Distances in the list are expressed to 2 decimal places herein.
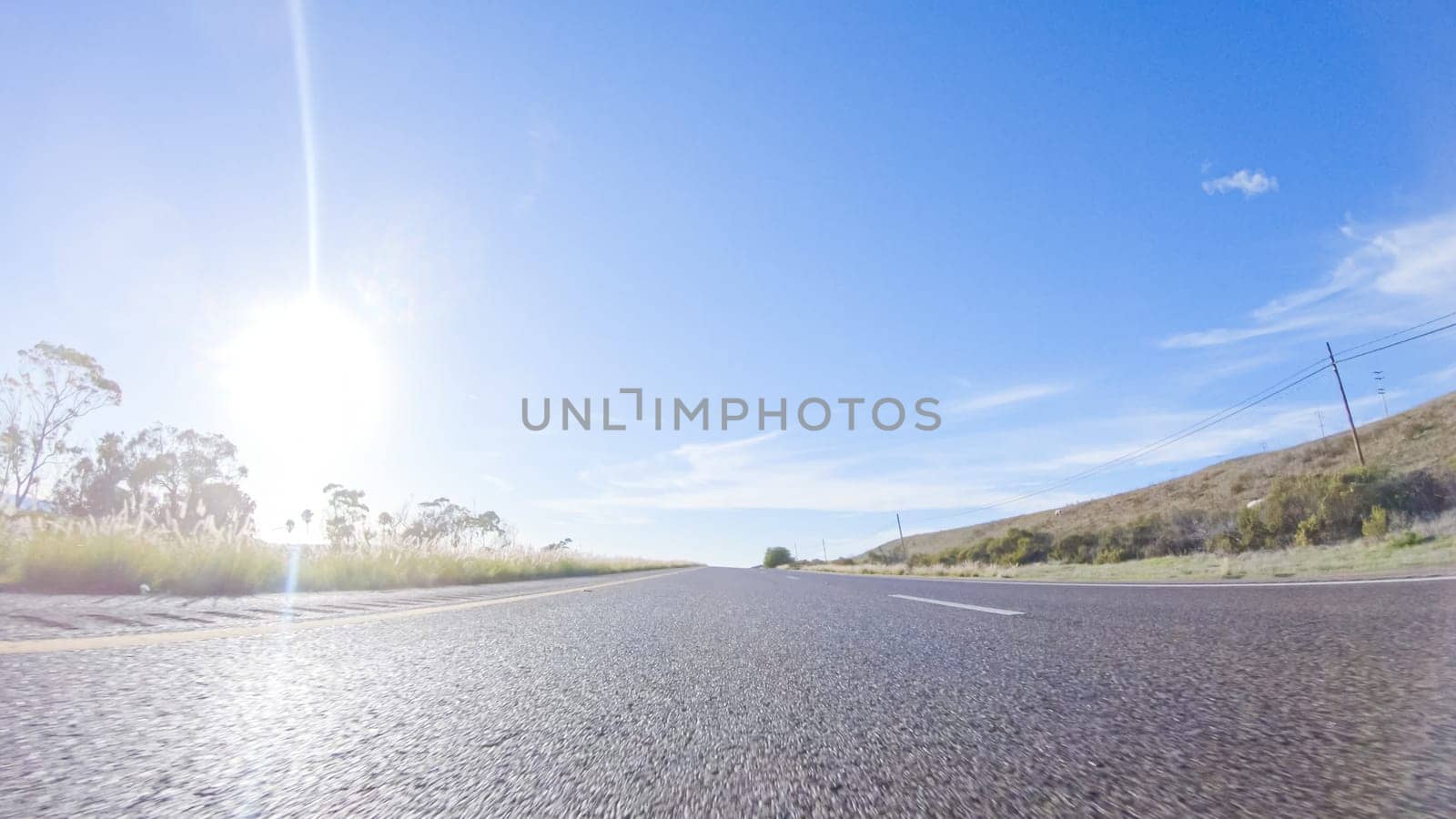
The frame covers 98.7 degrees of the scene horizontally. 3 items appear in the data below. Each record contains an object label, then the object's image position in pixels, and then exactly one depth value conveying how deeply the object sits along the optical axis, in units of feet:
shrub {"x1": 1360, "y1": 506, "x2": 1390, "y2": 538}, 42.22
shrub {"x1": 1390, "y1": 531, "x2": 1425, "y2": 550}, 32.36
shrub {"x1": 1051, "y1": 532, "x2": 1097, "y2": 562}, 77.25
